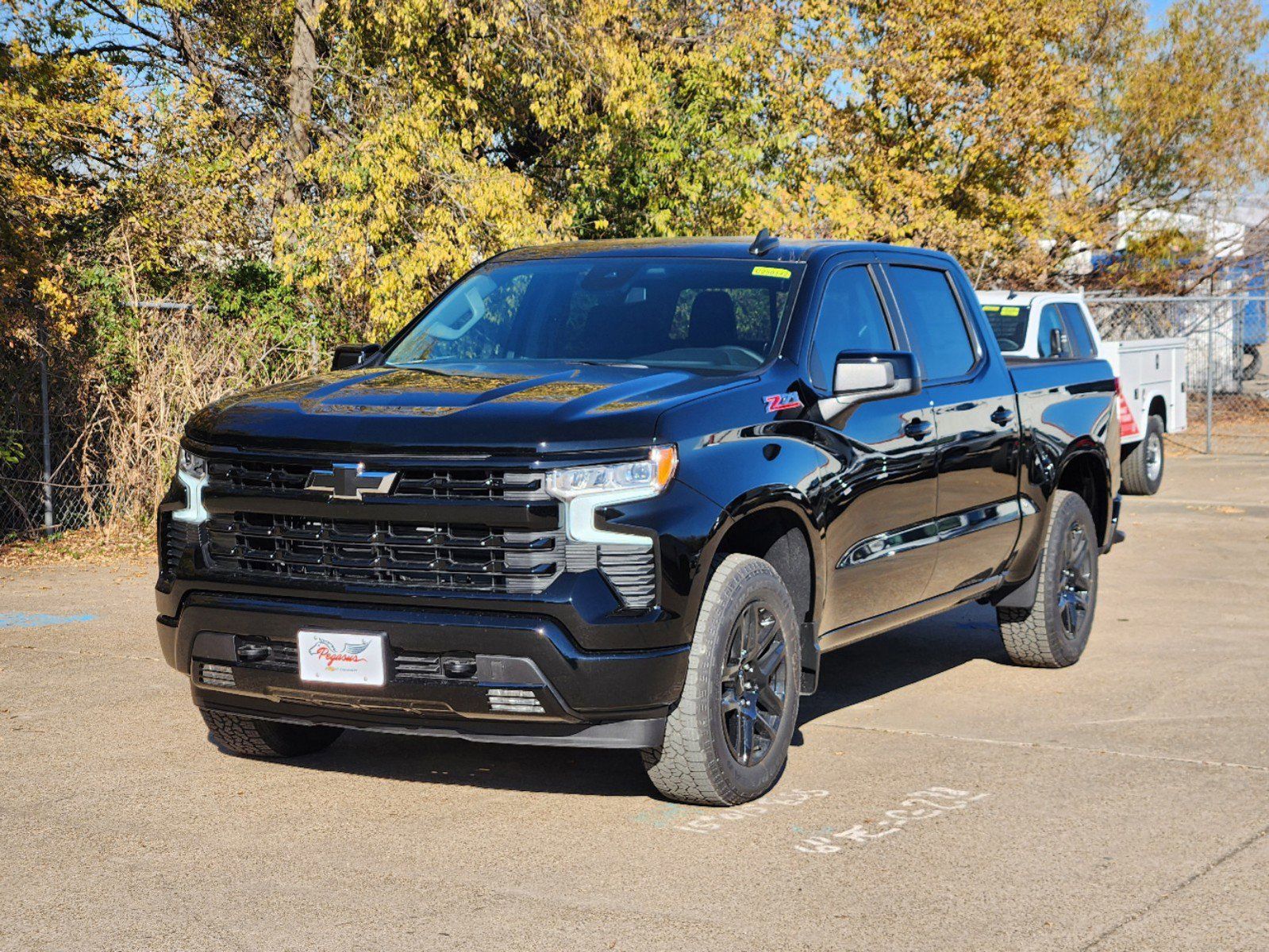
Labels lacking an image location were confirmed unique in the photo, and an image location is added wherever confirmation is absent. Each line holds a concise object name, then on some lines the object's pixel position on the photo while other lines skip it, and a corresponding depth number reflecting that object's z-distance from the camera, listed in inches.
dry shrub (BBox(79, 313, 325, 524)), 522.6
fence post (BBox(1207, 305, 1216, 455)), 855.7
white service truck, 570.3
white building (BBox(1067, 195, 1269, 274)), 1181.7
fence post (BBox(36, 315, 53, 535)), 503.8
